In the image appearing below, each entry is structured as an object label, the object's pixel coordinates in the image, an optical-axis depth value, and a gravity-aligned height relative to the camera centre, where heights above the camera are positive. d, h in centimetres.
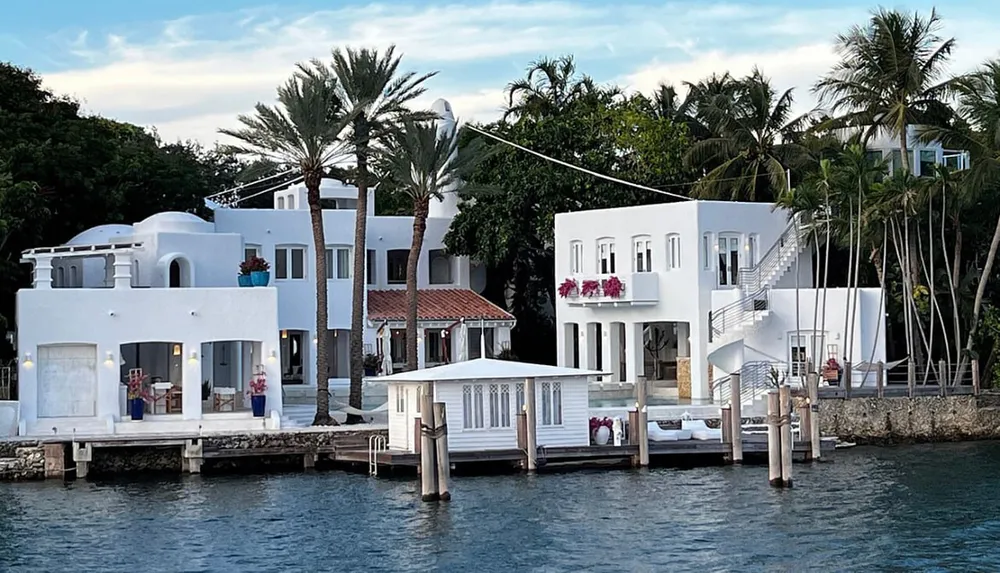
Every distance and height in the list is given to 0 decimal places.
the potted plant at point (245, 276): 4801 +239
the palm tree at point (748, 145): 6056 +747
